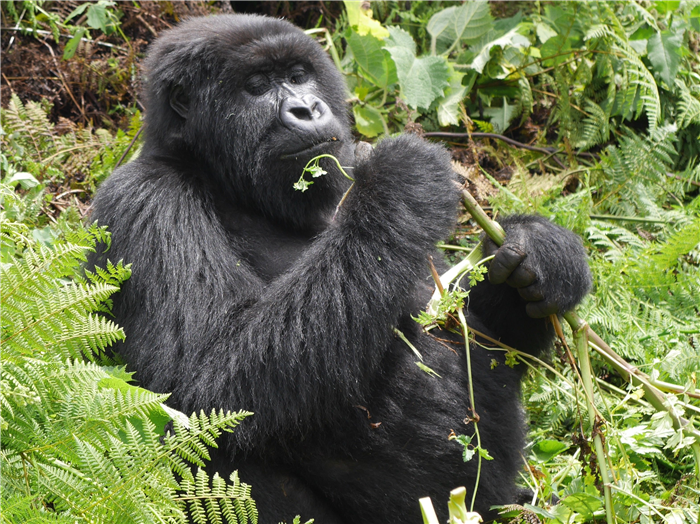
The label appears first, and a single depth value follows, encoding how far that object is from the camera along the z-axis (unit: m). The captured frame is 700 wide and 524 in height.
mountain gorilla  4.76
